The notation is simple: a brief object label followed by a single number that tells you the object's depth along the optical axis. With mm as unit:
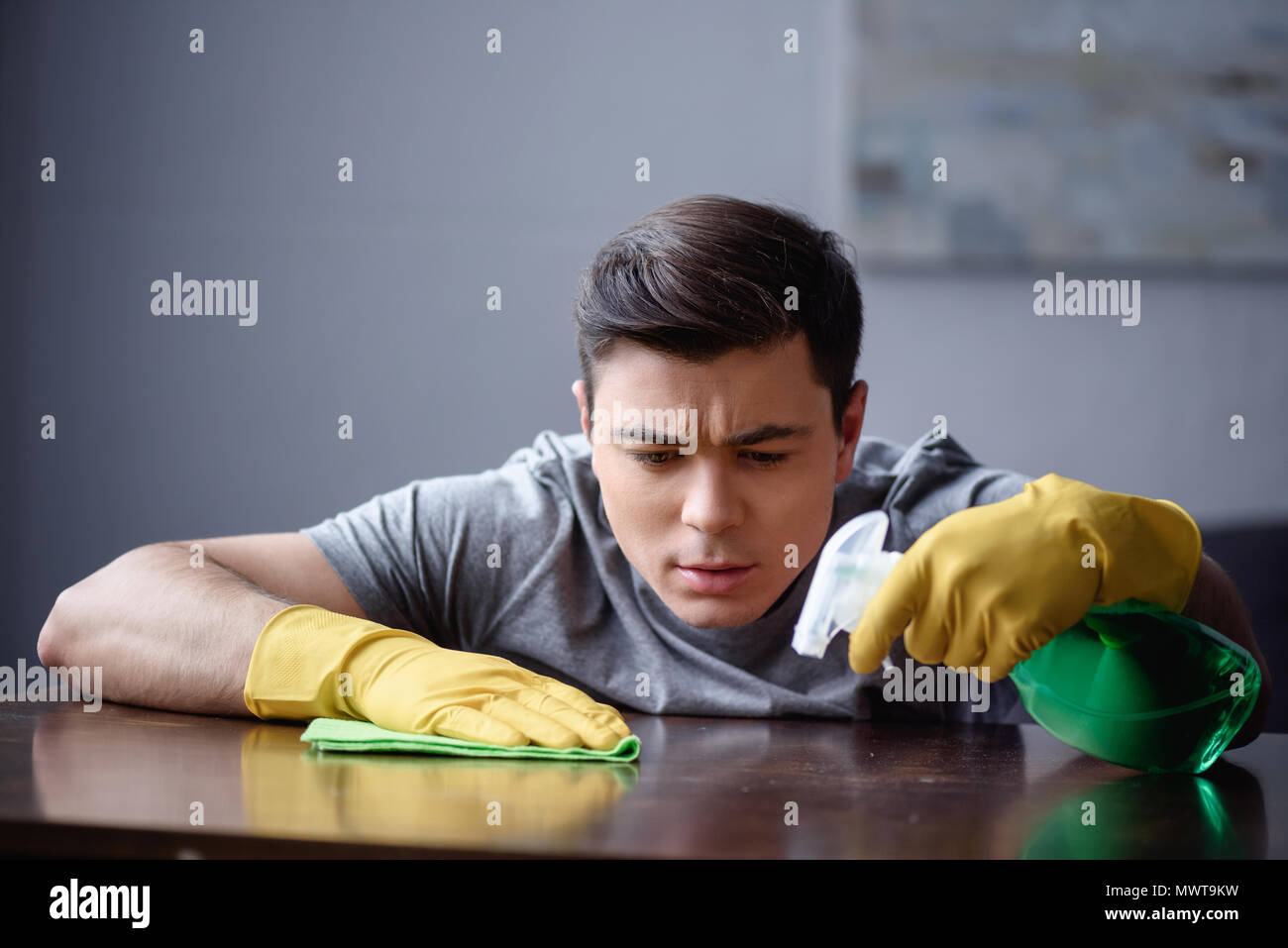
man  771
